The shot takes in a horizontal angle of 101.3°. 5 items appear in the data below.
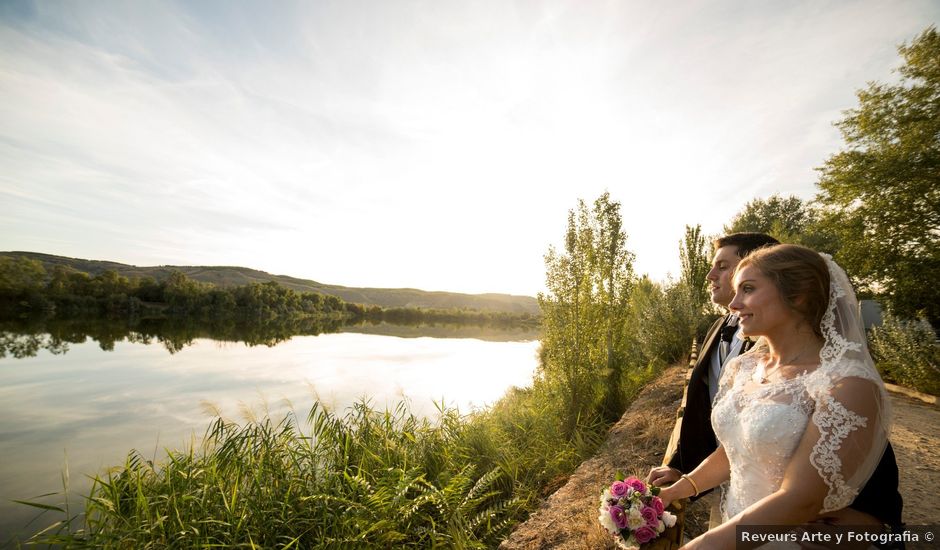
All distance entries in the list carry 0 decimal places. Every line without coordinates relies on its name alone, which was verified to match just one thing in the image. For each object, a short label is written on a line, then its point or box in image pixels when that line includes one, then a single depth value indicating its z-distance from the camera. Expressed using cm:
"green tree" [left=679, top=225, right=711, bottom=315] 1305
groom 294
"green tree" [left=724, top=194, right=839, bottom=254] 2959
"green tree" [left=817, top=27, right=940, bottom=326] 1246
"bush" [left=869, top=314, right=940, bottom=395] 823
